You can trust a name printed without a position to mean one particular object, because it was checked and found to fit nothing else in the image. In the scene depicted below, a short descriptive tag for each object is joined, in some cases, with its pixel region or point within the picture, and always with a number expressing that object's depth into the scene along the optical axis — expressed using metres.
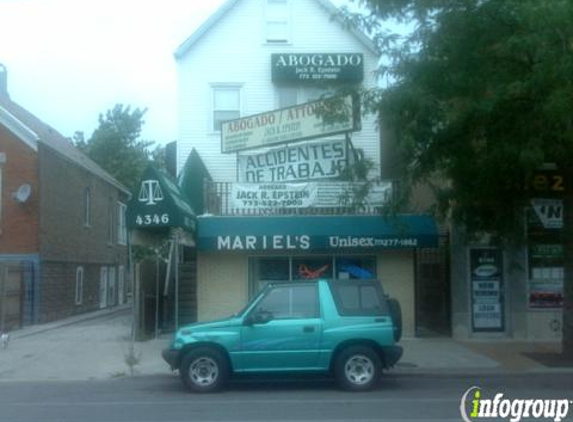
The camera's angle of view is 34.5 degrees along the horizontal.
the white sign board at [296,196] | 22.78
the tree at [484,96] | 15.50
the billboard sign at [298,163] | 24.23
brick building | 28.09
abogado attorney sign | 23.22
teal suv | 14.55
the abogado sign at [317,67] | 25.50
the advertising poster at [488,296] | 22.58
